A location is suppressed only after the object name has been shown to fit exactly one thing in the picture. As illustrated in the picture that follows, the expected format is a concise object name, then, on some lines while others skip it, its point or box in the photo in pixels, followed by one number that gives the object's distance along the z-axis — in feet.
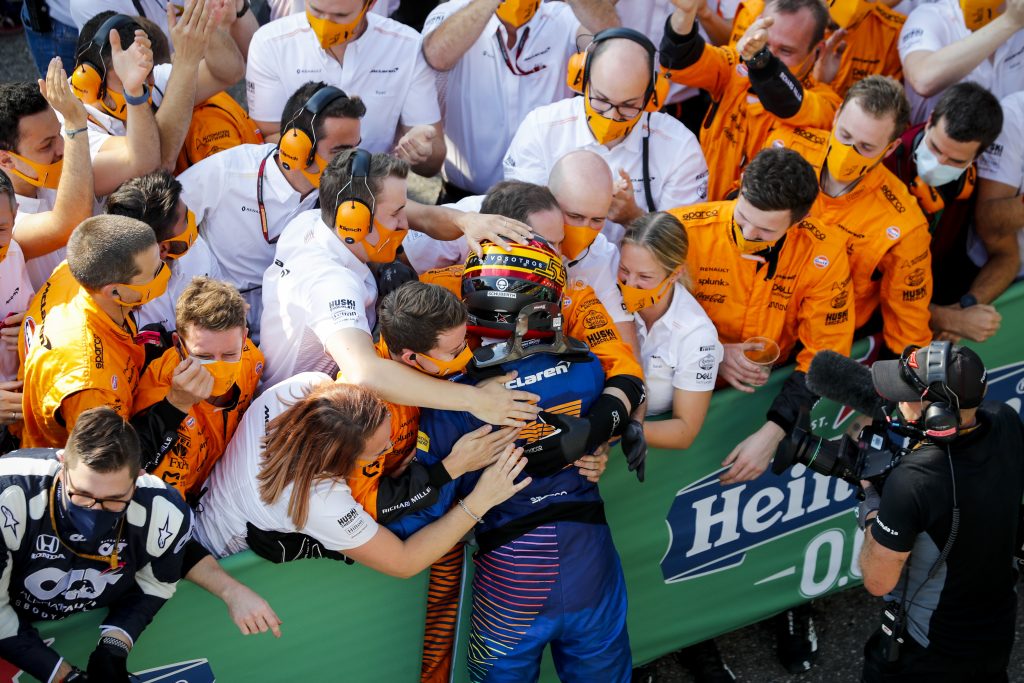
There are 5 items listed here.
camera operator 21.65
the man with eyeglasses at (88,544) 19.86
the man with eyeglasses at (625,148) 30.60
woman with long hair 21.88
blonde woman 26.94
